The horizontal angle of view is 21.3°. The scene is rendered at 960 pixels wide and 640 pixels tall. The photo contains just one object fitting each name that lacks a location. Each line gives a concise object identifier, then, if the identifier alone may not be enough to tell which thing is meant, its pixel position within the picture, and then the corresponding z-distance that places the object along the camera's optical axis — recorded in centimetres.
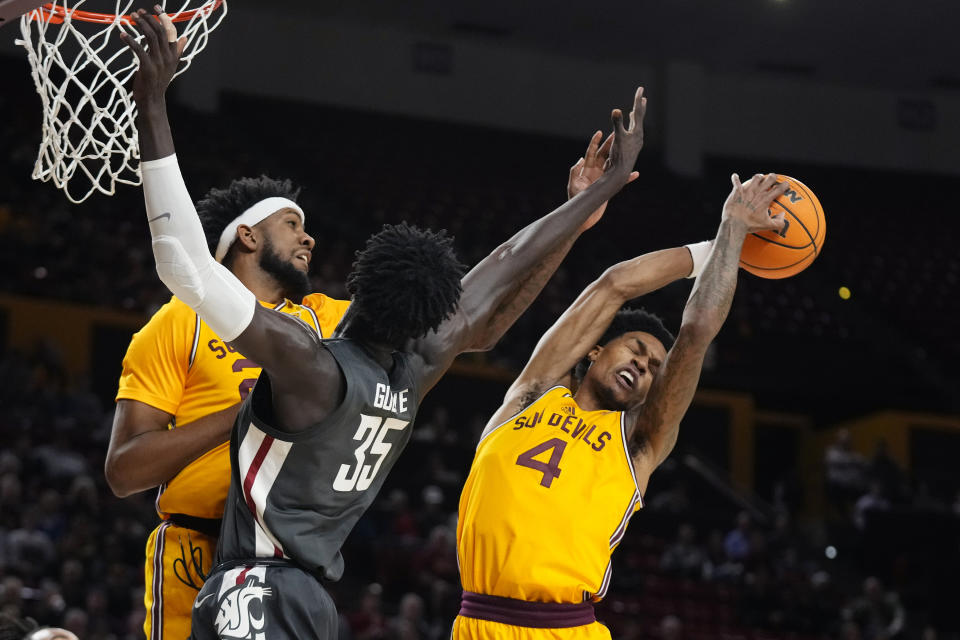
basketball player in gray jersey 532
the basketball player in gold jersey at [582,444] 757
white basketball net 724
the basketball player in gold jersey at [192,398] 642
